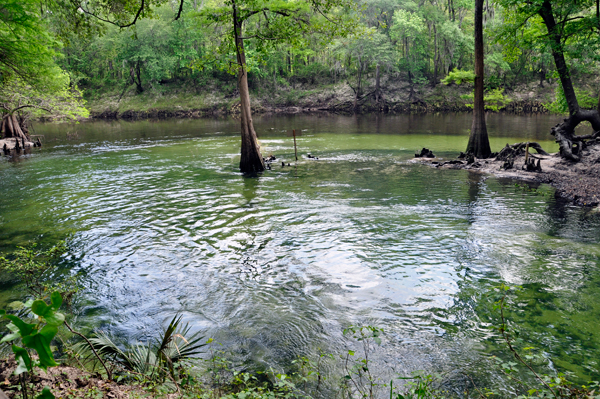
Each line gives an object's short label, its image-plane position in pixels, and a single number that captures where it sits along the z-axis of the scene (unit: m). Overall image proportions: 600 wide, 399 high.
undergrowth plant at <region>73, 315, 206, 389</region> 5.48
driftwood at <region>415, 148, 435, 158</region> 25.32
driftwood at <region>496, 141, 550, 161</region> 22.63
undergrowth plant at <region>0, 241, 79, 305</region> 8.80
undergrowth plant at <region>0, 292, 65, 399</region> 2.34
